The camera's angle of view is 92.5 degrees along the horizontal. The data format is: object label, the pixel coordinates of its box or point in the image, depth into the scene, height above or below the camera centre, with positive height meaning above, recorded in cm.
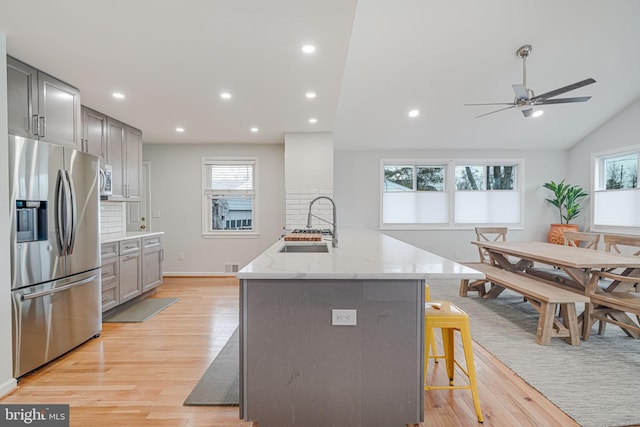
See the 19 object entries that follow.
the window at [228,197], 535 +29
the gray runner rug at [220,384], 190 -116
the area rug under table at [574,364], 181 -114
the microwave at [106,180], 350 +38
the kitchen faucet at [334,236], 242 -19
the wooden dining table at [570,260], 259 -43
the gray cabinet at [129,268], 329 -66
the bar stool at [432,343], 213 -93
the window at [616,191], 483 +35
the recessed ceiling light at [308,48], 221 +121
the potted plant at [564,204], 539 +15
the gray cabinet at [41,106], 227 +88
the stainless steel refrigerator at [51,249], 211 -27
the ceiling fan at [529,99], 314 +118
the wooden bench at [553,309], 259 -85
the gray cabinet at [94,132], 339 +94
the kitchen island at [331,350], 152 -68
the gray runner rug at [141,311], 333 -114
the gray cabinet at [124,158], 383 +74
